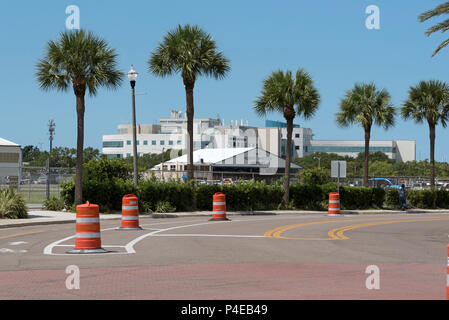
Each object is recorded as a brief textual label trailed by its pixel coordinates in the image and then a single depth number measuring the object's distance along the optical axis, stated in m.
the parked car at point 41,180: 37.36
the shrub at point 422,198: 49.06
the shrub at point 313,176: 43.81
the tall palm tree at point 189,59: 37.41
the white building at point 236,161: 105.35
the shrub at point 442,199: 49.97
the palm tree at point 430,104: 48.59
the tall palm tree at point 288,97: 40.84
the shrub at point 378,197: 46.62
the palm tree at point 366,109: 47.06
